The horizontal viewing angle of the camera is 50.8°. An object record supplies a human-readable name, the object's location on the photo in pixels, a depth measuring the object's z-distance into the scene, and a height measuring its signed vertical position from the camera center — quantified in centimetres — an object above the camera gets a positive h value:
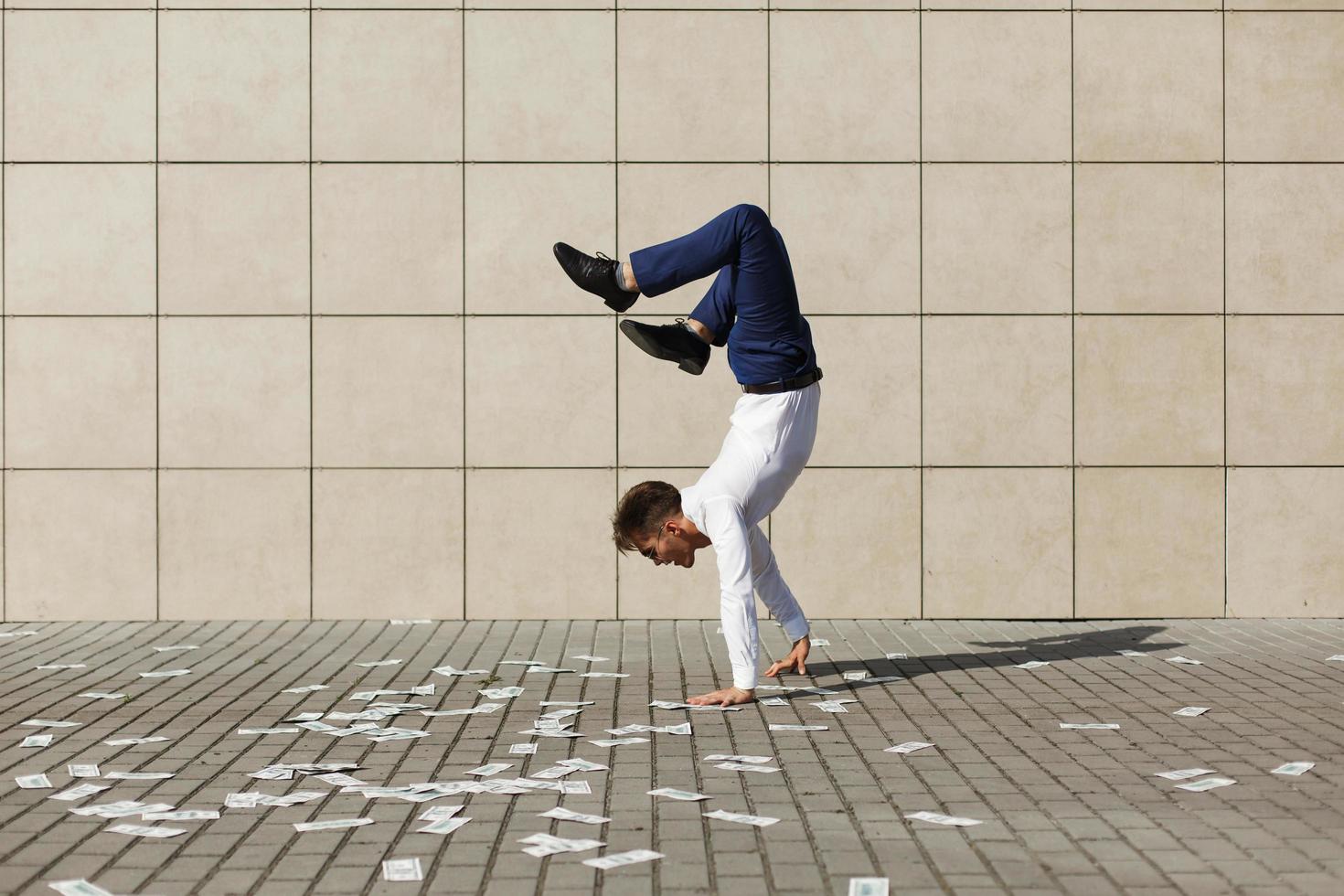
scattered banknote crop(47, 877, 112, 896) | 390 -124
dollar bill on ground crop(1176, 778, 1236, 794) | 503 -120
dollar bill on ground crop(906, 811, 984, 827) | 458 -121
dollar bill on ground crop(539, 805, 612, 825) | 466 -123
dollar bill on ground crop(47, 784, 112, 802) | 499 -124
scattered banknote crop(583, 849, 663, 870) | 416 -123
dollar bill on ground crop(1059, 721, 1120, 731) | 620 -122
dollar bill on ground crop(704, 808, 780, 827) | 460 -122
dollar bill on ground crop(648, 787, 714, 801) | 495 -122
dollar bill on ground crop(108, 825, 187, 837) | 450 -124
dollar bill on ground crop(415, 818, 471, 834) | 453 -123
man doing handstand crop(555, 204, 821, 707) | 655 +30
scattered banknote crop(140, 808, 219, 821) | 471 -124
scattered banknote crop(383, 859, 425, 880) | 405 -123
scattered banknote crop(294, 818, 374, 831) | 457 -123
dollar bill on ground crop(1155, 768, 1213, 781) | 522 -120
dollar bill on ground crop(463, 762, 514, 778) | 539 -124
